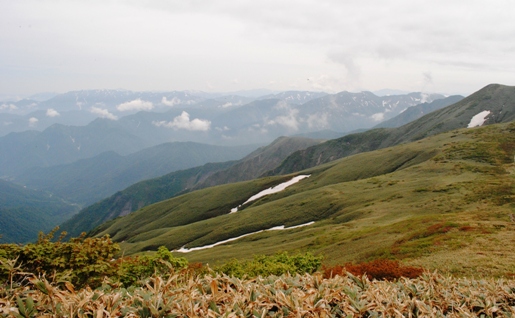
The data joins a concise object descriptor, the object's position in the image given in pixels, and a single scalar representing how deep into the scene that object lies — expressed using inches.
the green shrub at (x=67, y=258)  606.9
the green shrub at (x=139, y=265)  696.4
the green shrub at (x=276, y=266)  910.6
